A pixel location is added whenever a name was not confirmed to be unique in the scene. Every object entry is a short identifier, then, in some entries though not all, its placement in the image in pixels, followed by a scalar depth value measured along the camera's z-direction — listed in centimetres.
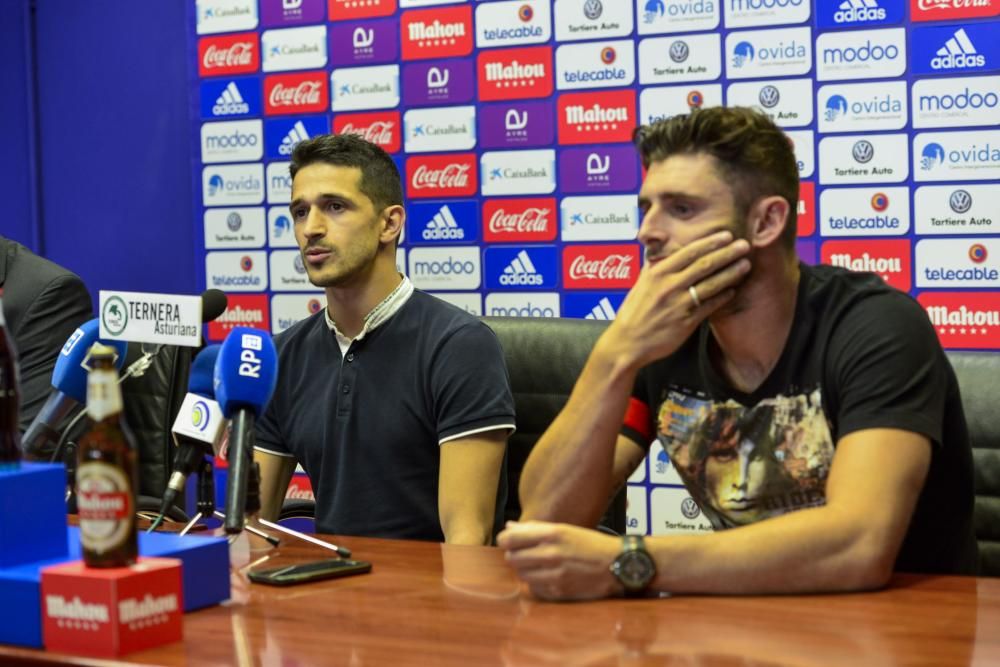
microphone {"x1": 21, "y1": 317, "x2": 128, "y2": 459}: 196
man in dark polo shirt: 252
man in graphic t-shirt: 184
